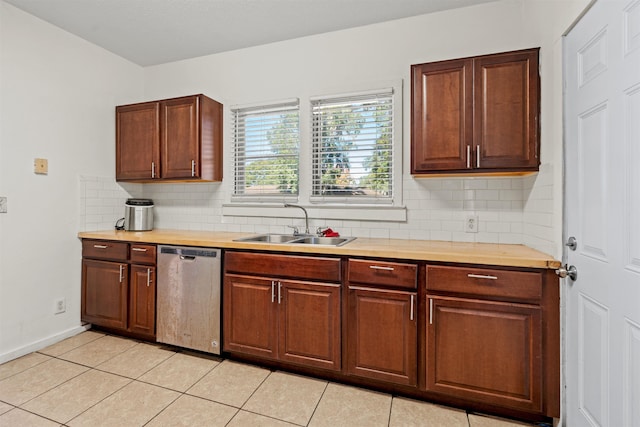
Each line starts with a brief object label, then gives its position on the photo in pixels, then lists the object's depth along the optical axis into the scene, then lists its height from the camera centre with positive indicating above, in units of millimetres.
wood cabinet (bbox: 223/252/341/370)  2104 -702
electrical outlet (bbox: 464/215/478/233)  2421 -100
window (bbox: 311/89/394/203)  2676 +567
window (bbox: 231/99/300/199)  2990 +606
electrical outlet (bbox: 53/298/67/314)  2760 -843
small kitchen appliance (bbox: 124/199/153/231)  3137 -42
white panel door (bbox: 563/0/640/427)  1187 -11
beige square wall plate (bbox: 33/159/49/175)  2572 +371
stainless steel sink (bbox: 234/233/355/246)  2641 -242
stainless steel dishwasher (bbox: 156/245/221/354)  2400 -688
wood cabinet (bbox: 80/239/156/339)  2638 -664
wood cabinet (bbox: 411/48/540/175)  1971 +639
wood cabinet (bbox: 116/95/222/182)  2918 +689
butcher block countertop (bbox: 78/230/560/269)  1756 -249
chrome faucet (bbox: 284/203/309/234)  2864 -70
